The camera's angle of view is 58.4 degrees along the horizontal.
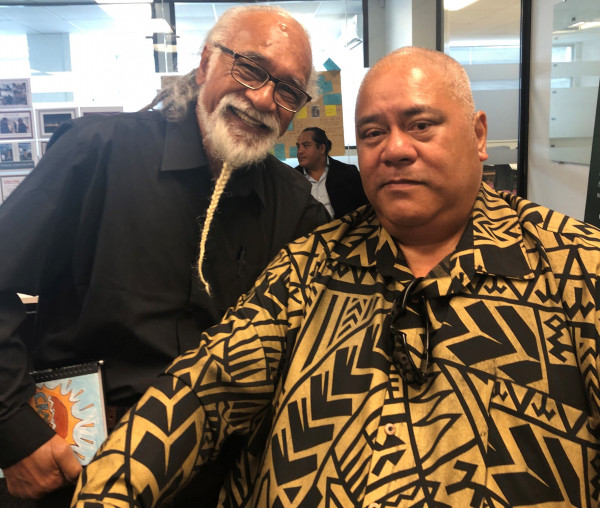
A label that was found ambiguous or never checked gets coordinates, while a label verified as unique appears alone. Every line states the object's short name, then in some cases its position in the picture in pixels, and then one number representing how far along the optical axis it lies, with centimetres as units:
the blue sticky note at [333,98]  270
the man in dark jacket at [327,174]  213
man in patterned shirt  99
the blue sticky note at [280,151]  262
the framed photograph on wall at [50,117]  300
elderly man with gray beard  139
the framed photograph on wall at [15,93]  302
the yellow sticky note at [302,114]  259
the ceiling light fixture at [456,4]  324
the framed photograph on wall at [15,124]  300
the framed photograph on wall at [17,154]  301
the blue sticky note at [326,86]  272
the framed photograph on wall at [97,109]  304
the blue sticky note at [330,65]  277
